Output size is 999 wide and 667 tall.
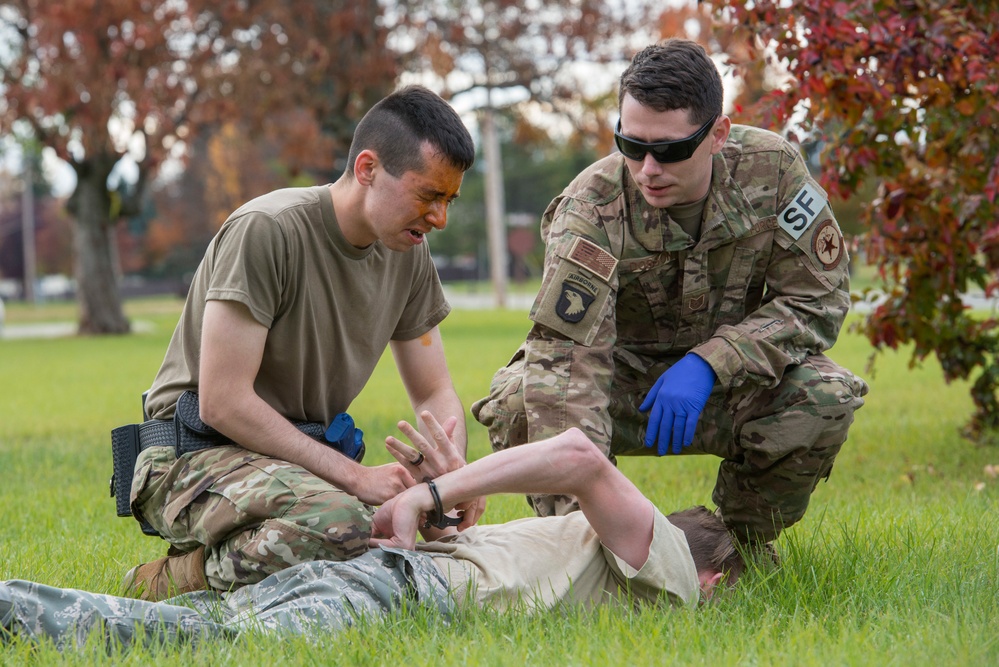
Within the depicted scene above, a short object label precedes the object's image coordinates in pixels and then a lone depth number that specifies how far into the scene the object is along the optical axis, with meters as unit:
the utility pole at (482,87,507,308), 30.28
